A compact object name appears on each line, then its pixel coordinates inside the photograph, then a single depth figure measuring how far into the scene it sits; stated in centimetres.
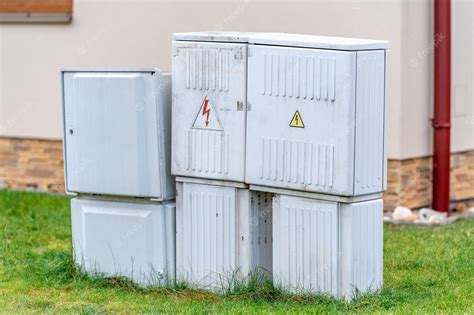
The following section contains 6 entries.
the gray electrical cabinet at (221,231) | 1147
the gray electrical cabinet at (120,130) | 1185
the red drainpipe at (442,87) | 1632
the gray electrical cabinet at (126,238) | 1197
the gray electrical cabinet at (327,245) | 1083
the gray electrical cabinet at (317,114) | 1069
